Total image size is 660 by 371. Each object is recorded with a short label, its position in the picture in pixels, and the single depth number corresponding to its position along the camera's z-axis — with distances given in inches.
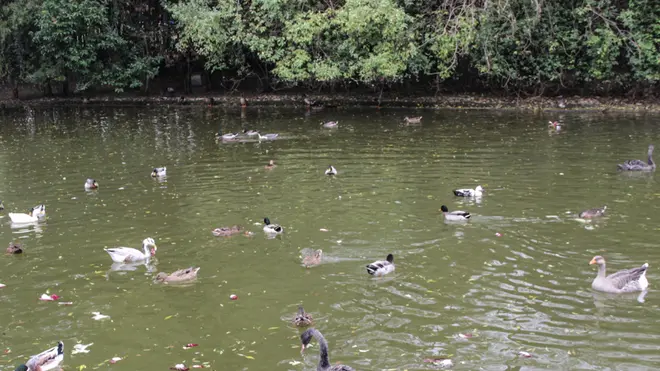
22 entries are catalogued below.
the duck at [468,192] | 647.8
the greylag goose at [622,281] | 424.5
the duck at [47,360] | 345.4
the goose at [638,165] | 727.1
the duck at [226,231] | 559.8
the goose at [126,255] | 508.7
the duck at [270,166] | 807.5
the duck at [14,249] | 526.9
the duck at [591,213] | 574.6
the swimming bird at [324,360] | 326.0
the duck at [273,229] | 555.8
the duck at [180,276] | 468.8
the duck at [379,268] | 461.1
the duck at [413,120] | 1128.2
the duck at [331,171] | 753.0
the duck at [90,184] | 735.1
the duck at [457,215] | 575.2
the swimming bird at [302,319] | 395.9
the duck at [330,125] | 1111.8
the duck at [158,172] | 777.6
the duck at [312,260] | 492.1
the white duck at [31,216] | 610.2
